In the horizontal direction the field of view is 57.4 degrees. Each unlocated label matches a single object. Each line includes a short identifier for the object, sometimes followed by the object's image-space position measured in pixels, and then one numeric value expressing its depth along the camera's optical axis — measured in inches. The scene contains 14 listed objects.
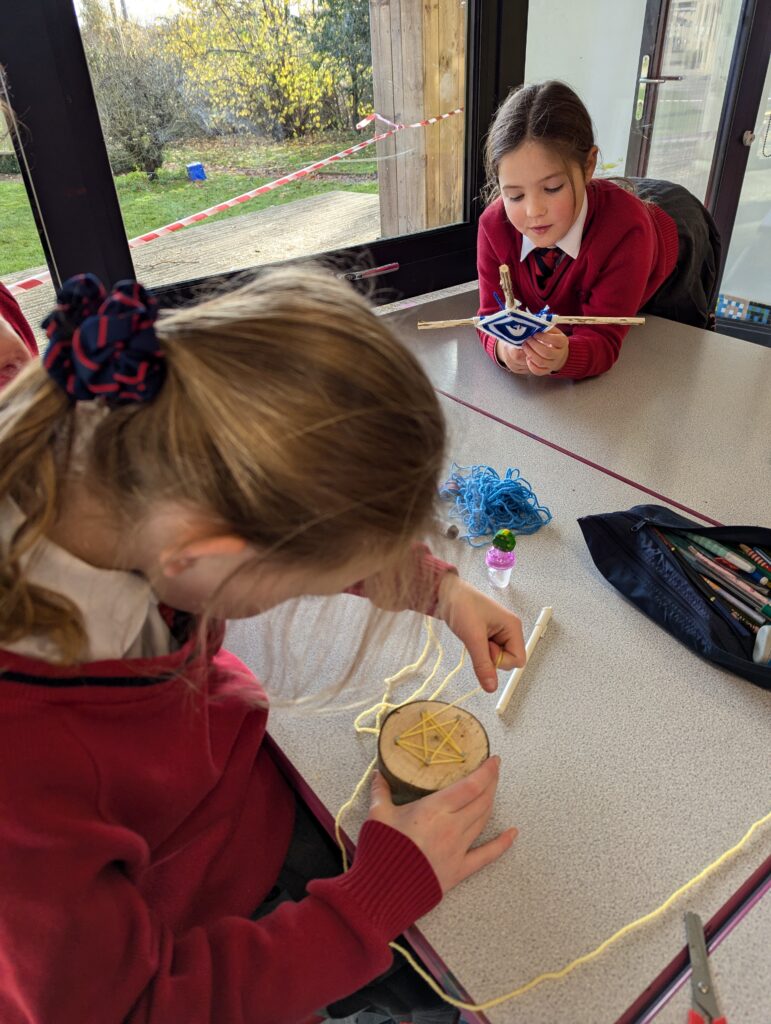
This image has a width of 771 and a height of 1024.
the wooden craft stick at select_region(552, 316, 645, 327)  52.4
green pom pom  34.7
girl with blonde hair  17.7
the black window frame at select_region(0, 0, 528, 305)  47.0
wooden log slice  25.5
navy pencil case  31.0
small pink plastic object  34.8
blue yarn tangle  39.4
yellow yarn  20.3
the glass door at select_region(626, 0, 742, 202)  103.1
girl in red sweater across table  53.2
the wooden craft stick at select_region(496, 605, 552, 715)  29.4
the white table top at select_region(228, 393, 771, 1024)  21.1
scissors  19.5
